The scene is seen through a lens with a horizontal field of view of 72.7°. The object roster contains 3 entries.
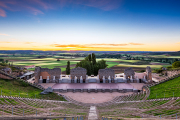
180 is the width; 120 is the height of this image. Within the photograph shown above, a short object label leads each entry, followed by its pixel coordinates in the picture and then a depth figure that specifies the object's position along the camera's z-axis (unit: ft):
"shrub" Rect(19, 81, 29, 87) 84.71
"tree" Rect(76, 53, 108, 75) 136.15
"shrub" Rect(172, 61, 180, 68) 163.97
